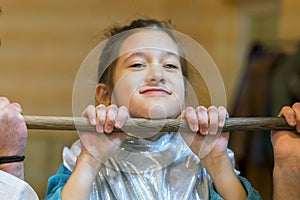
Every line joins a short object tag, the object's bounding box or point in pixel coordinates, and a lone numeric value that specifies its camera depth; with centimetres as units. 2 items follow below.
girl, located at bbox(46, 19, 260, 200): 119
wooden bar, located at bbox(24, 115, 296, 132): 114
